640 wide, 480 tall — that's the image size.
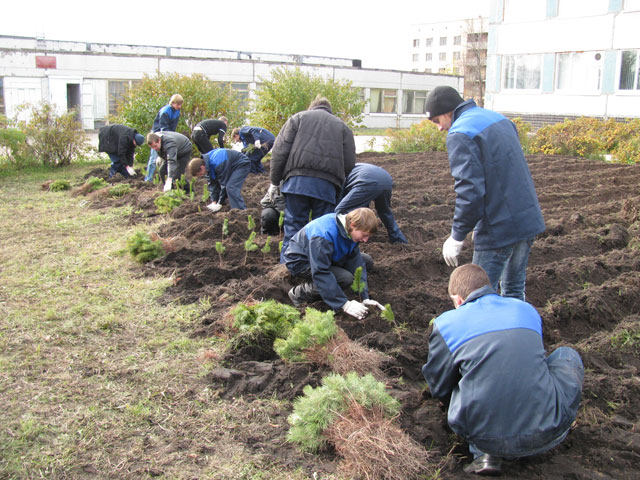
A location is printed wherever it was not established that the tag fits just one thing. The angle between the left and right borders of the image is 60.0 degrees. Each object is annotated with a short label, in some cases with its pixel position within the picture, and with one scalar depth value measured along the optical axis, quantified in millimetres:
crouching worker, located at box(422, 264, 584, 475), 2494
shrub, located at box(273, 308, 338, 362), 3512
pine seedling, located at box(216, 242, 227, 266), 5399
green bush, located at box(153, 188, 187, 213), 8062
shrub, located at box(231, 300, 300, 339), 3922
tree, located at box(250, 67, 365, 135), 14523
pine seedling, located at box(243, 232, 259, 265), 5521
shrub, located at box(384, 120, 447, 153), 16219
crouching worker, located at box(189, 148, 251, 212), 7206
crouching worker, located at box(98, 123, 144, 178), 10812
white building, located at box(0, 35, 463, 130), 27062
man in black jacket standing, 4996
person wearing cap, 3488
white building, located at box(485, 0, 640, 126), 21594
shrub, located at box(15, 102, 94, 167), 13164
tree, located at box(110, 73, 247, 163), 13086
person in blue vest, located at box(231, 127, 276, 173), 9031
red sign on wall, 27312
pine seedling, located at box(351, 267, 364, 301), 4223
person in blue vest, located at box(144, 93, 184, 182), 10305
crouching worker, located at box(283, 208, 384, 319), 3964
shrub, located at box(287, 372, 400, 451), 2809
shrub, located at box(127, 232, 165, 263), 5863
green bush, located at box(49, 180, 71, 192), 10508
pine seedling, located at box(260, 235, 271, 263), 5863
